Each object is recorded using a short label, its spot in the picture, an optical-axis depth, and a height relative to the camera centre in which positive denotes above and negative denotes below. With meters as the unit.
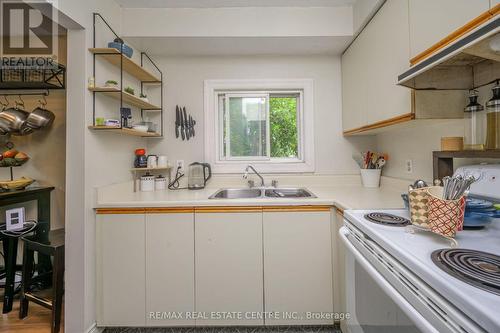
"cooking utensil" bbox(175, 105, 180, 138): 1.98 +0.45
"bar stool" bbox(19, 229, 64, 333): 1.32 -0.68
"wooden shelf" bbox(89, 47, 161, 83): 1.37 +0.78
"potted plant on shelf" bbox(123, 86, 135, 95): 1.54 +0.58
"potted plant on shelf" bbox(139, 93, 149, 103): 1.75 +0.61
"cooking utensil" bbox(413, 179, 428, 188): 0.87 -0.08
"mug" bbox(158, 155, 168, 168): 1.92 +0.07
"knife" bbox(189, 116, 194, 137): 2.00 +0.43
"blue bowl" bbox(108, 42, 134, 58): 1.42 +0.83
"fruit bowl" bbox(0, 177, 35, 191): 1.57 -0.11
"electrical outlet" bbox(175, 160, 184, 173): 2.01 +0.03
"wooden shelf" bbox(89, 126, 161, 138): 1.35 +0.27
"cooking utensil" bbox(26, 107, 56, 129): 1.62 +0.40
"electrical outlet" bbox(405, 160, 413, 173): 1.51 +0.00
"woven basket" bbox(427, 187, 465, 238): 0.67 -0.16
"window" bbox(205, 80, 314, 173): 2.02 +0.42
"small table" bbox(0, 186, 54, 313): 1.50 -0.48
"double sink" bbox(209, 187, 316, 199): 1.78 -0.22
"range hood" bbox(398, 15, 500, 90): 0.62 +0.39
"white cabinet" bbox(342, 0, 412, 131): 1.15 +0.65
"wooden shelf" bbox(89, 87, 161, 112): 1.36 +0.54
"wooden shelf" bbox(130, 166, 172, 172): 1.78 -0.01
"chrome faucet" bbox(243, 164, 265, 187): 1.97 -0.06
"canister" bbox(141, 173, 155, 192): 1.82 -0.13
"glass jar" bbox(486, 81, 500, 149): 0.87 +0.19
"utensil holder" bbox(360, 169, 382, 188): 1.81 -0.09
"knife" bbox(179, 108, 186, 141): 1.99 +0.41
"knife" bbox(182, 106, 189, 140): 1.99 +0.44
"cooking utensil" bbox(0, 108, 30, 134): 1.64 +0.40
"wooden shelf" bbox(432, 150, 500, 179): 1.03 +0.02
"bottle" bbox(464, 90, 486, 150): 0.97 +0.21
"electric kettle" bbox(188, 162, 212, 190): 1.93 -0.06
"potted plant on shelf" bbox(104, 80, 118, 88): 1.39 +0.56
